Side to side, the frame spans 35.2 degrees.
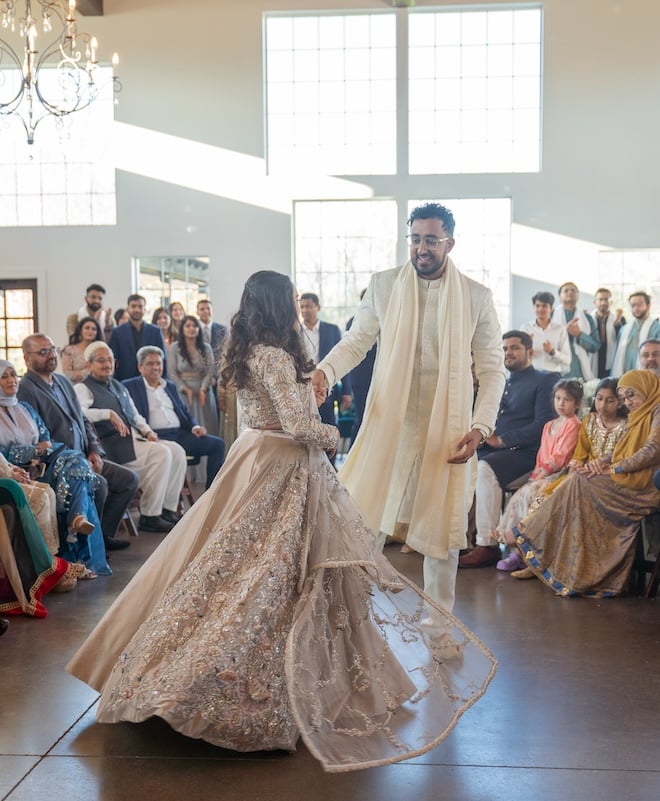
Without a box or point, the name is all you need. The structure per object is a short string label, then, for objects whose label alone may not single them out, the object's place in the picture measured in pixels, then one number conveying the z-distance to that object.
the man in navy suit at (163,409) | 7.49
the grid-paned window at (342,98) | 12.28
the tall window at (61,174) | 12.48
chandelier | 11.86
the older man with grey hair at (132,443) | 6.83
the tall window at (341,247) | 12.39
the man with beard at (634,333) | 9.47
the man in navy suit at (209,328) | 9.63
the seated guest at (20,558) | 4.68
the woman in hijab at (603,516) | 5.14
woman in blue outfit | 5.50
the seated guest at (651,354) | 6.38
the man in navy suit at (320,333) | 8.20
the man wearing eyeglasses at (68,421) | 5.93
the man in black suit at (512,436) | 6.03
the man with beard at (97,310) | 10.09
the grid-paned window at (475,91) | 12.12
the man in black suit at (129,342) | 8.89
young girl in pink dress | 5.79
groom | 3.85
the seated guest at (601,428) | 5.47
